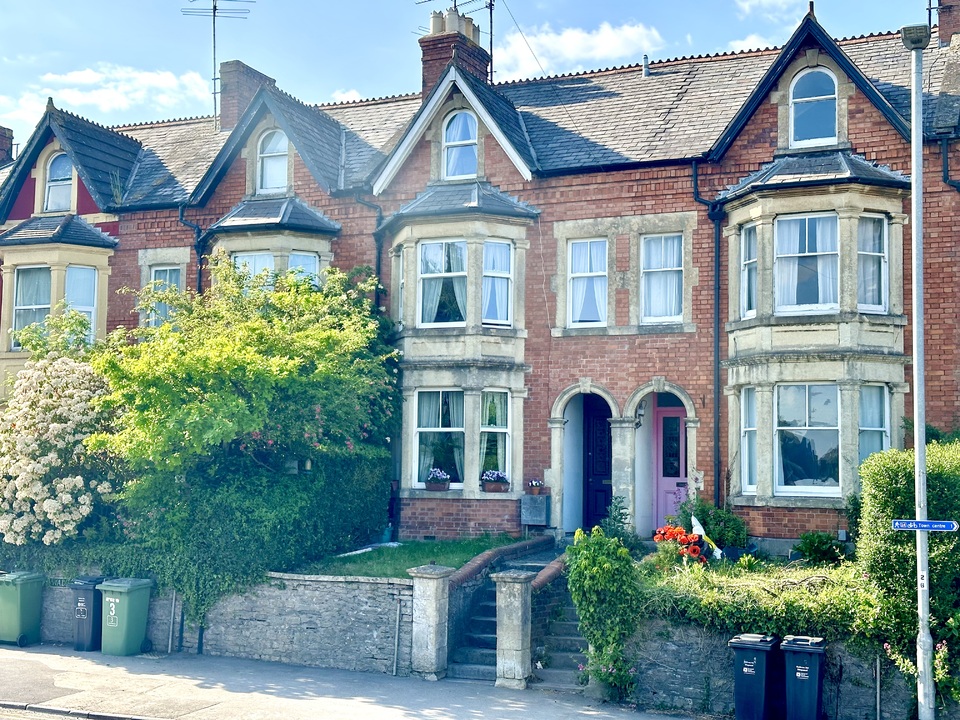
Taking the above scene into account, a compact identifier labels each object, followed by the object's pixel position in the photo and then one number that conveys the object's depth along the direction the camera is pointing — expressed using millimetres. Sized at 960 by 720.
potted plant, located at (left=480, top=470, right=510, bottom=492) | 20250
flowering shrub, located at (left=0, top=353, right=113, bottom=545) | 17453
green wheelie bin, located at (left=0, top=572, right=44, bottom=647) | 17062
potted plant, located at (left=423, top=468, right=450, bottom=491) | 20500
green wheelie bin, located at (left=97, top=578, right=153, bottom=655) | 16344
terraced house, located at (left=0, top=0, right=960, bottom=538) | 18266
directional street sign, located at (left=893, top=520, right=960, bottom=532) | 11844
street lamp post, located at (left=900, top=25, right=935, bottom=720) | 12055
